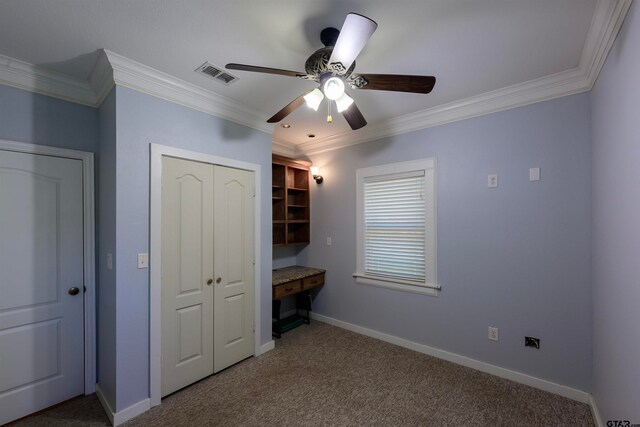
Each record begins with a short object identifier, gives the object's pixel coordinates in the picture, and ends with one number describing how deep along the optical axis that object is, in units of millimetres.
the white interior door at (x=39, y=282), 1979
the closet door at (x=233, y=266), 2611
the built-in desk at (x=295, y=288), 3318
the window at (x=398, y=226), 2934
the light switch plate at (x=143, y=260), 2104
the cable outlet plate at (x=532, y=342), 2332
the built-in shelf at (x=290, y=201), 3770
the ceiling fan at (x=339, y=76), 1431
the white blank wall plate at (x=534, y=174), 2328
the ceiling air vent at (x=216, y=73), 2076
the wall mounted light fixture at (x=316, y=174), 3887
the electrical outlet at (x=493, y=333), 2525
